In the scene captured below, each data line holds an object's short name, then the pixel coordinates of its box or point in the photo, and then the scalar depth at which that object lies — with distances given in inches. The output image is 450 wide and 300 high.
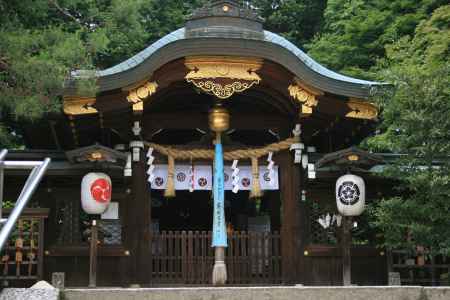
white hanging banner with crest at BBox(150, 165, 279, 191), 470.9
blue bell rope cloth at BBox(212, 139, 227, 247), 445.4
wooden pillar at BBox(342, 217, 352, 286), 422.6
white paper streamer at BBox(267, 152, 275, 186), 476.4
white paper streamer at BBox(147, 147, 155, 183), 464.1
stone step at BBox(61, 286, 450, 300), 264.5
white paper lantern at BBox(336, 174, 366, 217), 436.8
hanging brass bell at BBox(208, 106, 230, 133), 460.4
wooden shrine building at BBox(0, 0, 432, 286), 431.5
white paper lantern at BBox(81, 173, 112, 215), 422.3
